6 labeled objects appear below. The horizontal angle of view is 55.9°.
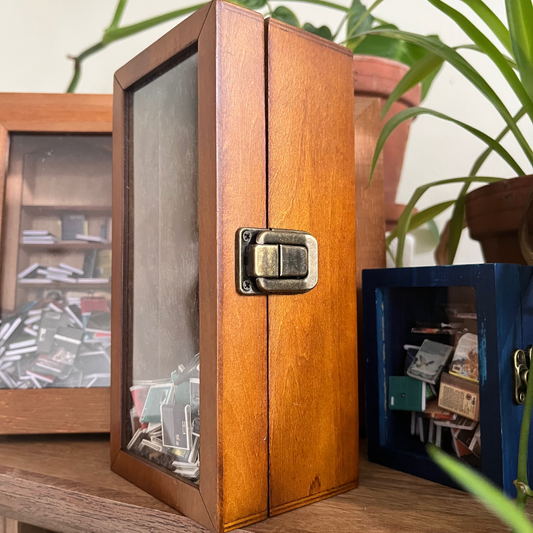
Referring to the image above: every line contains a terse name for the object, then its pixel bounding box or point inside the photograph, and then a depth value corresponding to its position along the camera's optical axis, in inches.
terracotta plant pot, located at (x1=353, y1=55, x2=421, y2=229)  34.1
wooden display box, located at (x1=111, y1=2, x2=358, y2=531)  18.4
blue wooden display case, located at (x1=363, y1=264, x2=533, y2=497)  20.6
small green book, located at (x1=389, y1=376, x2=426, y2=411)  24.2
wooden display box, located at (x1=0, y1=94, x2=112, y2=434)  31.6
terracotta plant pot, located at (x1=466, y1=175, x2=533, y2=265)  25.4
